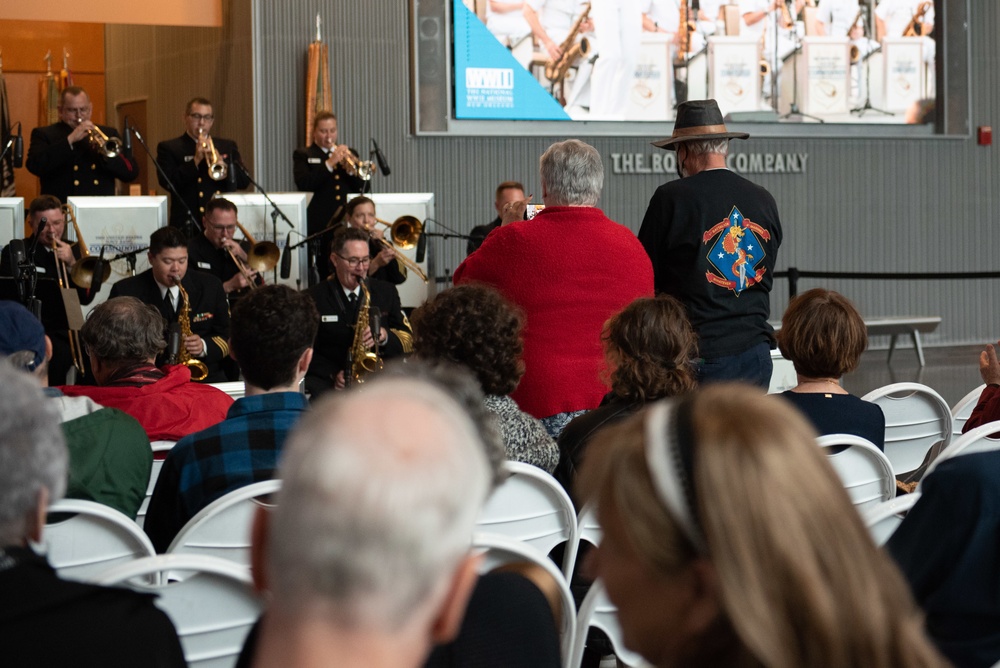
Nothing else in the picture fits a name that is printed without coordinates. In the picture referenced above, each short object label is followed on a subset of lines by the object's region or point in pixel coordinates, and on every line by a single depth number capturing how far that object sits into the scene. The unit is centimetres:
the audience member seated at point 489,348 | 540
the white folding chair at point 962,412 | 758
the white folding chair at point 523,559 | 353
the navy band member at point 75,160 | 1588
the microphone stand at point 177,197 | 1453
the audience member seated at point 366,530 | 151
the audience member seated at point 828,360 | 595
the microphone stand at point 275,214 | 1440
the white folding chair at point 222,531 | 425
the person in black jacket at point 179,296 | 1149
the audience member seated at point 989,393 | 655
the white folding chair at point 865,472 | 532
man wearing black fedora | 741
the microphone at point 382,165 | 1628
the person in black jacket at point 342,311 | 1155
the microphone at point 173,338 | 923
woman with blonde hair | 182
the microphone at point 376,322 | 1057
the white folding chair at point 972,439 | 503
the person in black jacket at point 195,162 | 1601
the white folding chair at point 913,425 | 727
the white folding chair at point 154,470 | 557
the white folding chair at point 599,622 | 383
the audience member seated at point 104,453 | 494
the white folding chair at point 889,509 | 387
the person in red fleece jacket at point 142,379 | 620
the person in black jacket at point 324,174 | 1653
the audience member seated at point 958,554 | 290
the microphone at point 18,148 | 1449
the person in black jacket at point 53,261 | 1299
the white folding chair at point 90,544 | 419
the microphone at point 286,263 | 1383
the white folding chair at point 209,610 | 352
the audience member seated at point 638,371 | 551
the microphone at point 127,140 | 1469
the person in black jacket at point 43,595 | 233
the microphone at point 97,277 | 1196
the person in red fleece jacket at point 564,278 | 698
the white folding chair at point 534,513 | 479
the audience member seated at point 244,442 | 487
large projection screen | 1908
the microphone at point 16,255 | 1096
